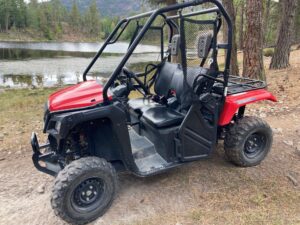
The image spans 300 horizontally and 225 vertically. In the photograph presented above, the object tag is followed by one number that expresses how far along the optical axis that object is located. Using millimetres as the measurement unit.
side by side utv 2186
